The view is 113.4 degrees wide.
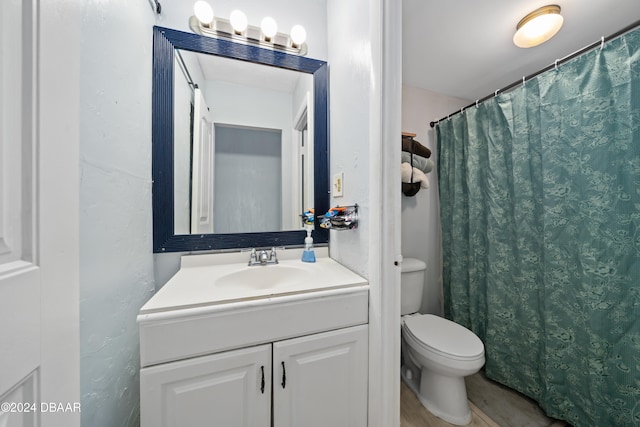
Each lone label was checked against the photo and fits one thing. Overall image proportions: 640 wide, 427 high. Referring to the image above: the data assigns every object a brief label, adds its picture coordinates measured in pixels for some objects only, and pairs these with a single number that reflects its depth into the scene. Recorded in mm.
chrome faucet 1085
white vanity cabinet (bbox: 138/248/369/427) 628
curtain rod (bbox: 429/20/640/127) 876
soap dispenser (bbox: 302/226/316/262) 1155
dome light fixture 1072
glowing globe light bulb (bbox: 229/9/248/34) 1108
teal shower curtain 896
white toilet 1067
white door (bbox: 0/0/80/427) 292
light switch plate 1094
